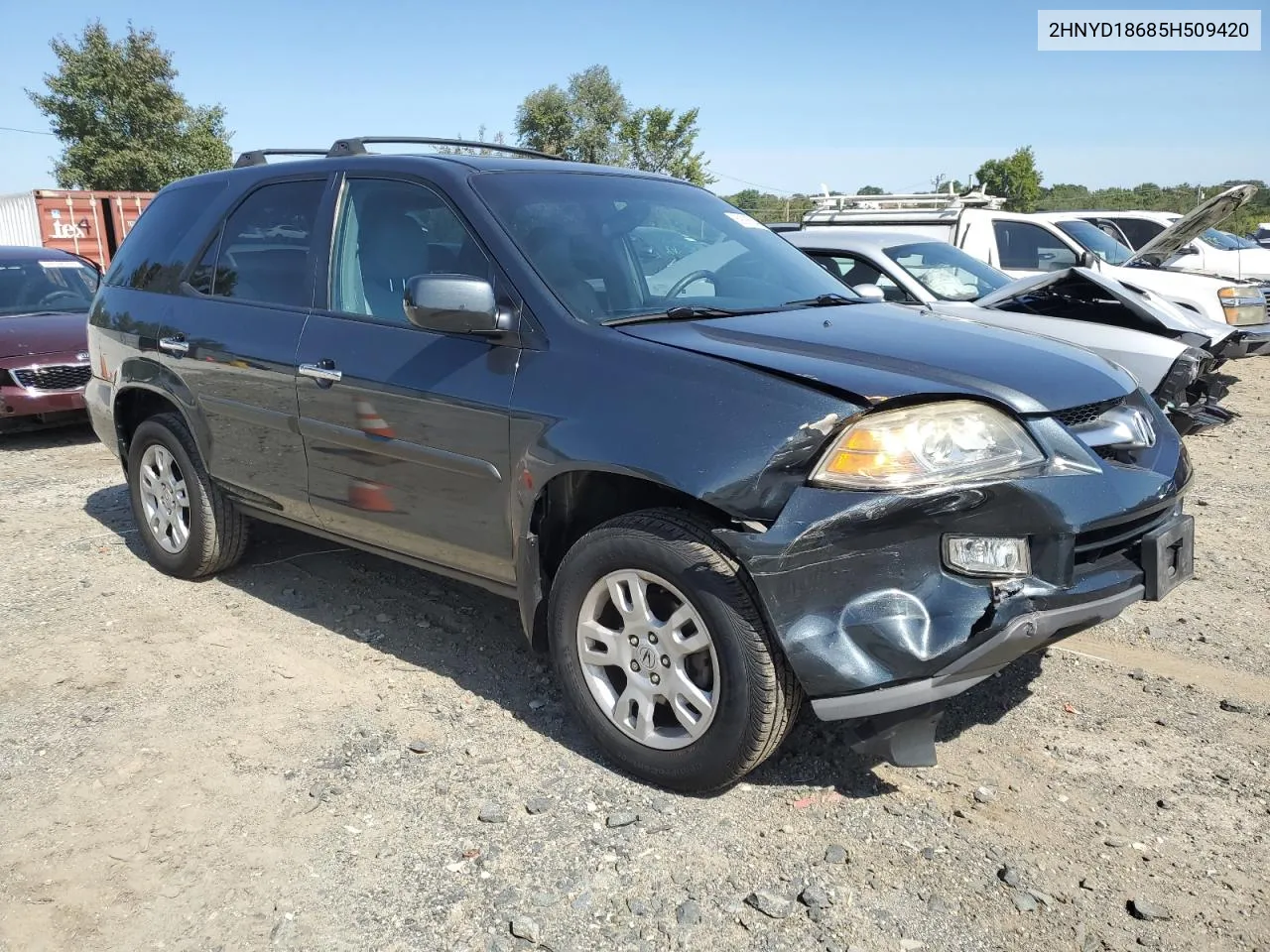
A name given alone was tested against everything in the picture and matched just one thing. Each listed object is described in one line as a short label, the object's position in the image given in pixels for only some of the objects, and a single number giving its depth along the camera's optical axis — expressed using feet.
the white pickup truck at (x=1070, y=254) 31.17
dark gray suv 8.57
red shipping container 74.79
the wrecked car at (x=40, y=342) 26.63
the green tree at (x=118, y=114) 116.16
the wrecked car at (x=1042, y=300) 22.15
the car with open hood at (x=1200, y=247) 47.01
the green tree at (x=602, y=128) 150.00
